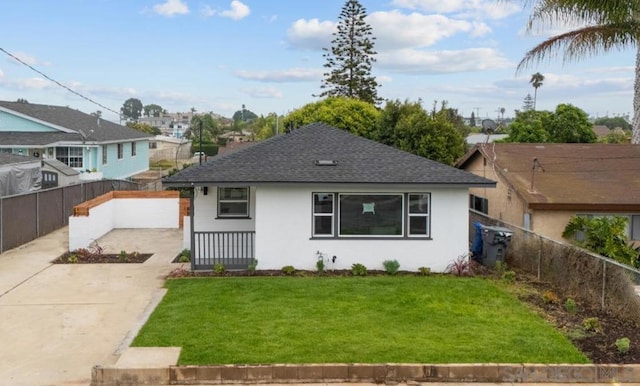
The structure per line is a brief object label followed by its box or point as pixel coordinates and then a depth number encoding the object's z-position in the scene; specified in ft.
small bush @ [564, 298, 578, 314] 33.99
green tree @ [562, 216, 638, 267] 41.32
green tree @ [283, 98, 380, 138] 106.83
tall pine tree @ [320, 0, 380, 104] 159.02
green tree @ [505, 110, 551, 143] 109.40
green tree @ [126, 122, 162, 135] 257.16
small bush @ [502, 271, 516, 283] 42.58
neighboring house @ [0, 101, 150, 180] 98.07
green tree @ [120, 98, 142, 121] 612.70
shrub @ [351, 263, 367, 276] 43.47
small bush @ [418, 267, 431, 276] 44.32
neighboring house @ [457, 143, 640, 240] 51.80
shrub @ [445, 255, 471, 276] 44.59
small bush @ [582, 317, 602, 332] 30.23
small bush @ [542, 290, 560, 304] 36.04
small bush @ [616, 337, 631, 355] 26.81
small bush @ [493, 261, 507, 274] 45.57
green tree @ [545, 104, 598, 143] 110.73
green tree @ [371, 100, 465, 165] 77.77
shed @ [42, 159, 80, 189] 81.66
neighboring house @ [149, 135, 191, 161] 221.72
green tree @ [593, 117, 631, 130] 432.66
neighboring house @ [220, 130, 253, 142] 247.99
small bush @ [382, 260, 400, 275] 44.19
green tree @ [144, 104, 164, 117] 638.94
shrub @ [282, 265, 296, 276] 43.55
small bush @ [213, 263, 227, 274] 43.68
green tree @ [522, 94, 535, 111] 330.30
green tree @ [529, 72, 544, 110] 249.55
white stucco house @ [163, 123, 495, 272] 44.06
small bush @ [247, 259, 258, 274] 43.93
